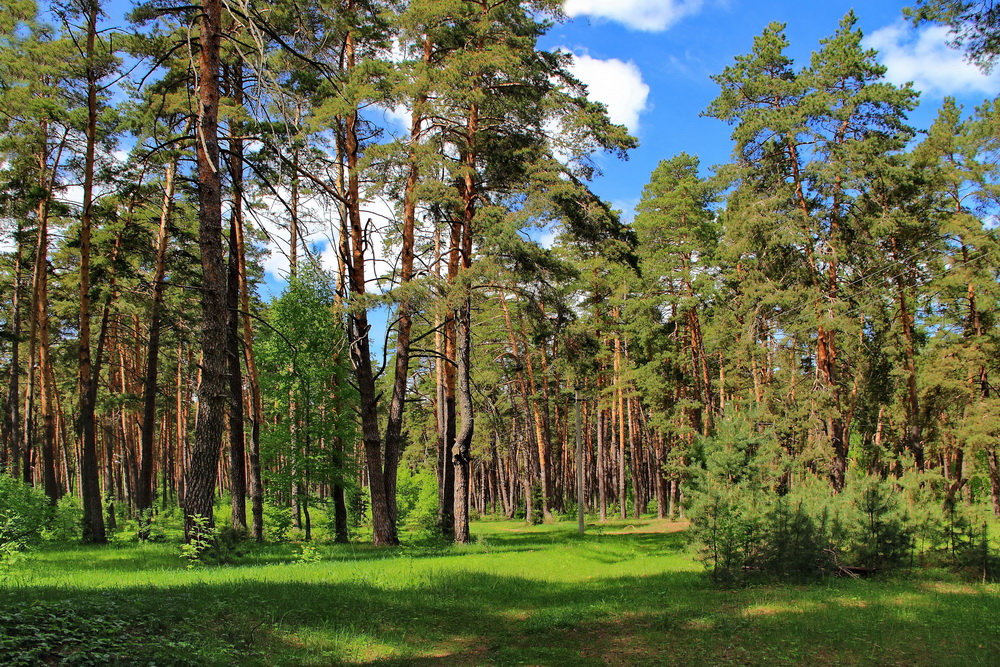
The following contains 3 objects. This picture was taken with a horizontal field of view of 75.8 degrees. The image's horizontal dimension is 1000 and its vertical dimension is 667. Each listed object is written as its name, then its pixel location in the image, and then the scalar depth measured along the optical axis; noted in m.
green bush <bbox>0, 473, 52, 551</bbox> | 10.12
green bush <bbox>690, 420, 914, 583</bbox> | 10.78
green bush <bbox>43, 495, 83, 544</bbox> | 17.27
